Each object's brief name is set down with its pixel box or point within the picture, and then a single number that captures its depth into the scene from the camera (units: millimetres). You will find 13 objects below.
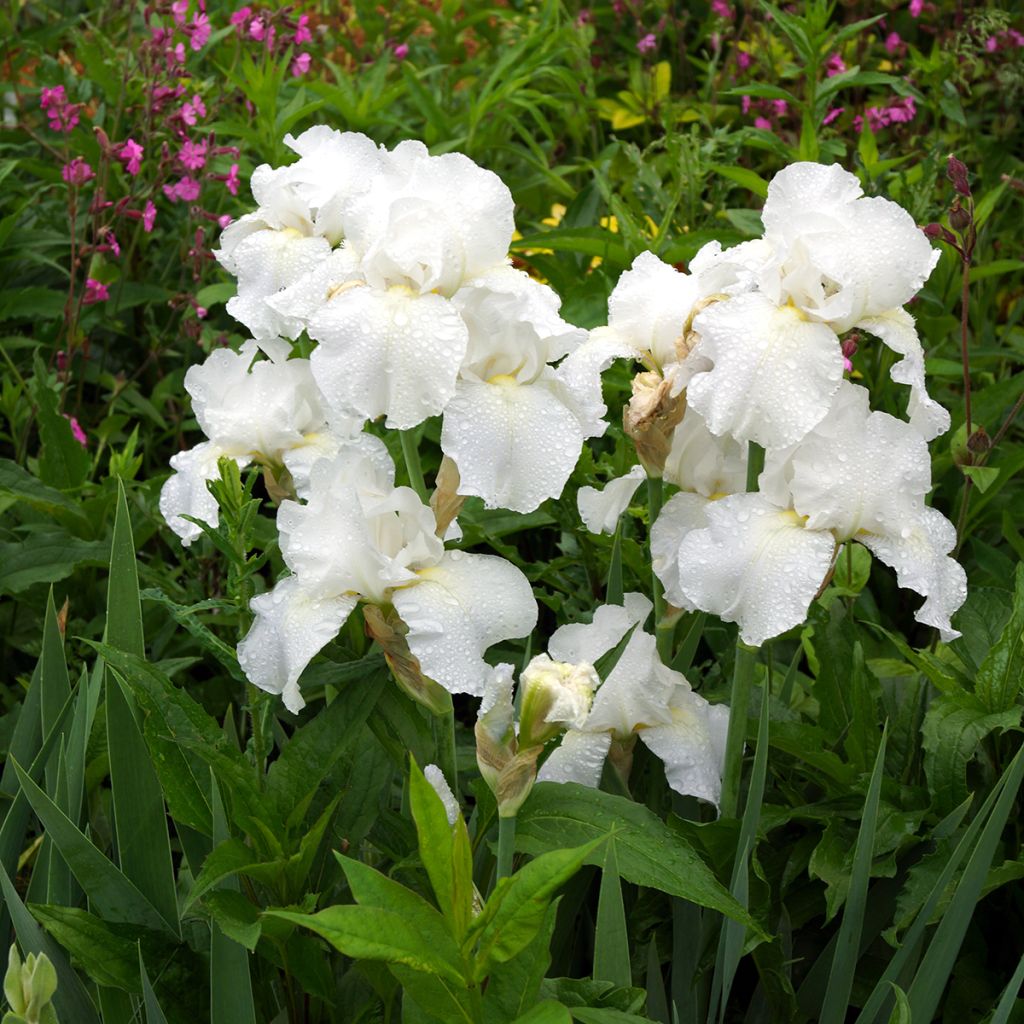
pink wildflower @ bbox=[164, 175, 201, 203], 2670
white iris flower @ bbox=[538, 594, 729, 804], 1444
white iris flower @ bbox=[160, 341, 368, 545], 1486
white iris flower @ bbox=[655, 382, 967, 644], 1263
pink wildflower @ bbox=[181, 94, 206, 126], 2668
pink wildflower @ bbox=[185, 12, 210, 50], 2969
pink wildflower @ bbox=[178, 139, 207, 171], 2662
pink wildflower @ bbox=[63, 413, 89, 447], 2328
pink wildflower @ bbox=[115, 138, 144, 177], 2578
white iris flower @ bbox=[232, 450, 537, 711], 1251
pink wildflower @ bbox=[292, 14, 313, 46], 2998
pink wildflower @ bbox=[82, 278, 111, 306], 2584
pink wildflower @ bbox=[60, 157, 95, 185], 2482
